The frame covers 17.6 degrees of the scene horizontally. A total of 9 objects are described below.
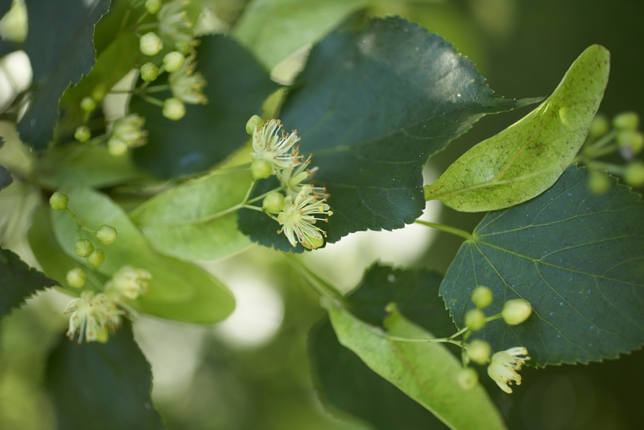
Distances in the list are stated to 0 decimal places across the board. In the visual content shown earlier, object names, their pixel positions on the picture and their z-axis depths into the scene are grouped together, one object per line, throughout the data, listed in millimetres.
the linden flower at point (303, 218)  461
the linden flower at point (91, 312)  477
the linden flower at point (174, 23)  483
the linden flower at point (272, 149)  463
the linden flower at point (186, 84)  490
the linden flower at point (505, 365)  453
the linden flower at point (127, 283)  475
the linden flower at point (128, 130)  489
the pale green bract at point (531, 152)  449
